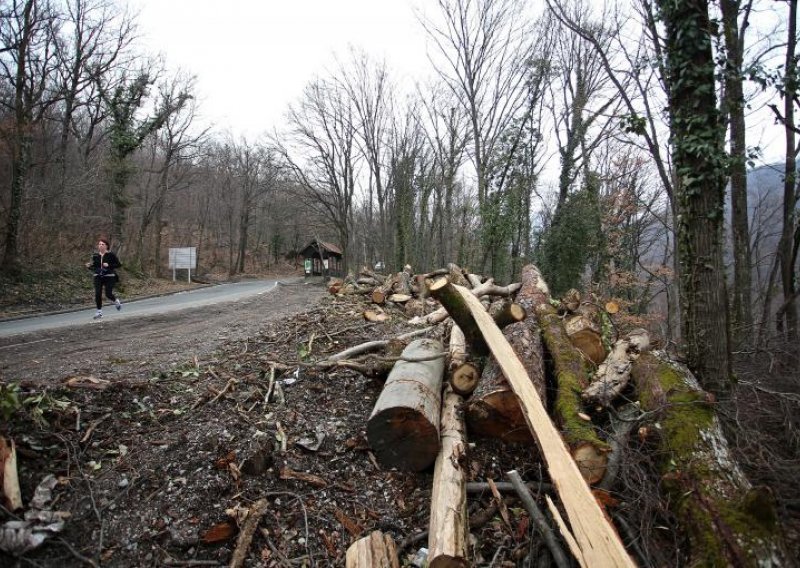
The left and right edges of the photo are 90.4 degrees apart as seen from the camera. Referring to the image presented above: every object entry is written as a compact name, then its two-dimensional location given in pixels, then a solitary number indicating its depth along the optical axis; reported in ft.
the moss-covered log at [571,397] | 9.84
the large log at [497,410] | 11.49
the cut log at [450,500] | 7.68
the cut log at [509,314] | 16.02
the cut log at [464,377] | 13.10
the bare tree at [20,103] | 43.93
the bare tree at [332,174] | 87.51
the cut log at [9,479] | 8.68
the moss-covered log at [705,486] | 7.14
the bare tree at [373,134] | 83.05
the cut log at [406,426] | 10.73
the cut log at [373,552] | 8.34
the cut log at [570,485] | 6.97
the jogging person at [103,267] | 30.27
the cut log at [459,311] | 13.94
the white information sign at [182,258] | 86.99
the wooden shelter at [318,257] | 131.23
